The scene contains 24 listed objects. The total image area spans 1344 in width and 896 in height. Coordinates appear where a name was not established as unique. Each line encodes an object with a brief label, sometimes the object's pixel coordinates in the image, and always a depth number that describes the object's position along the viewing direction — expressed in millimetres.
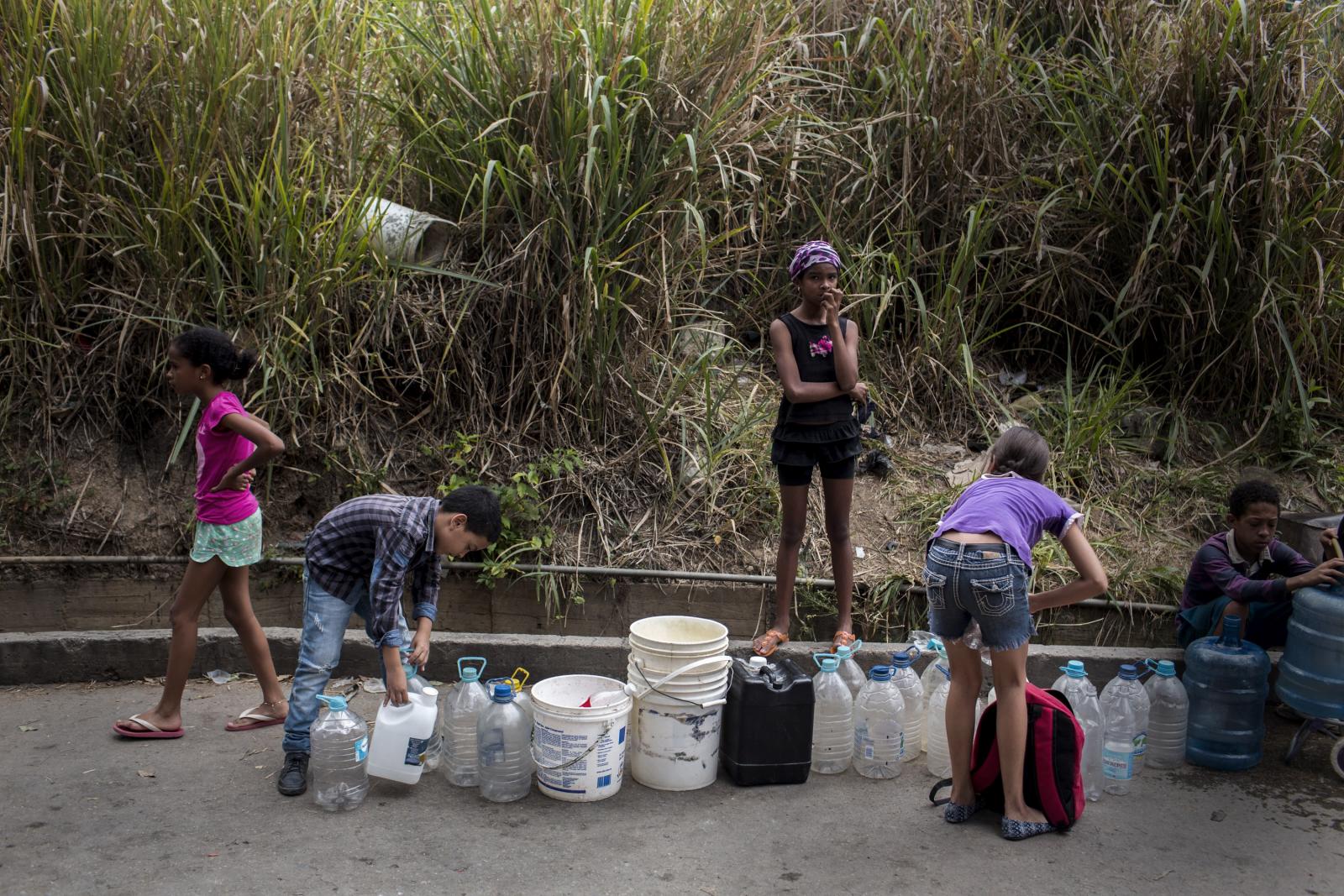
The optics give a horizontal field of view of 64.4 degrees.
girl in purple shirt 3855
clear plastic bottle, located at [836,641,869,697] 4941
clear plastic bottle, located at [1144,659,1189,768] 4781
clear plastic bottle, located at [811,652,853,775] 4652
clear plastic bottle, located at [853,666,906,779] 4574
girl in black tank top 5184
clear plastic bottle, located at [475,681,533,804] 4266
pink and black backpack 4004
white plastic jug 4180
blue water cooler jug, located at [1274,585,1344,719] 4609
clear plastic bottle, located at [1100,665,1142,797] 4531
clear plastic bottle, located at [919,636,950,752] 4906
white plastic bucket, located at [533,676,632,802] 4191
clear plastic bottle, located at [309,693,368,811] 4137
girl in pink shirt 4516
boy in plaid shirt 4066
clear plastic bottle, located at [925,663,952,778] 4613
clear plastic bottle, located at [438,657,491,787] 4418
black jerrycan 4441
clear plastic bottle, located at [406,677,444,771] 4559
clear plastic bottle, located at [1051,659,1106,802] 4449
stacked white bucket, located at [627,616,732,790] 4387
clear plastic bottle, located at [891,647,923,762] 4781
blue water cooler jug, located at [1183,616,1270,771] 4723
